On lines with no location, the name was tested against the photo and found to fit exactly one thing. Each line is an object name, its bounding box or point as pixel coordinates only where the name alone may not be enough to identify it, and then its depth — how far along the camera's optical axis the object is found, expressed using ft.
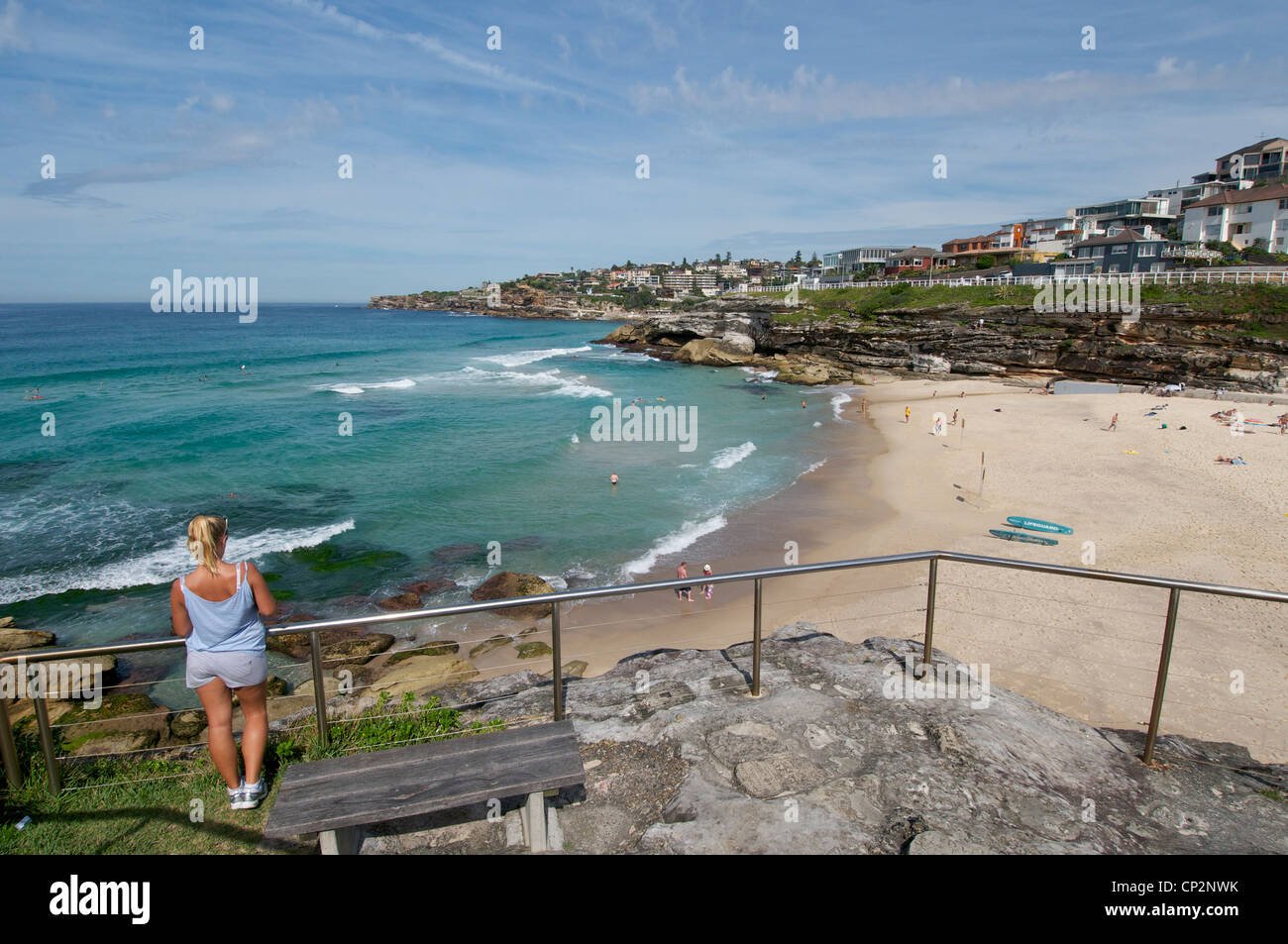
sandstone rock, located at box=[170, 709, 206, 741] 37.40
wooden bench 11.11
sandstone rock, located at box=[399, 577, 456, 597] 57.88
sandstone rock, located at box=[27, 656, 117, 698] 43.98
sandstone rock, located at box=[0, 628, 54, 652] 47.96
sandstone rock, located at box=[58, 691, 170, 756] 33.62
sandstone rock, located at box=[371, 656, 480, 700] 41.16
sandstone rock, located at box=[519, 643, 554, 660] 47.42
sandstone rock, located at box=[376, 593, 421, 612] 54.75
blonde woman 13.33
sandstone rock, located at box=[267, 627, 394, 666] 48.96
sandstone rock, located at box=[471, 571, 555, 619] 55.42
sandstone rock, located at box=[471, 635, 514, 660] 48.01
